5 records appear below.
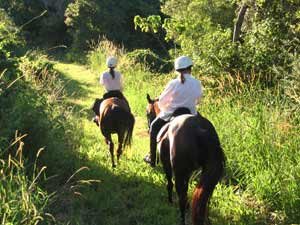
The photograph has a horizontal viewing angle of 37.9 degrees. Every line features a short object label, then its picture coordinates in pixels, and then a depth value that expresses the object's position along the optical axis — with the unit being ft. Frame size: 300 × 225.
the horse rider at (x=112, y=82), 29.19
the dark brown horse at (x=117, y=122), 26.32
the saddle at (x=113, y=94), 29.43
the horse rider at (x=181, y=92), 21.27
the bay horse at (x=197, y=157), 16.85
